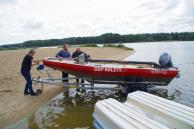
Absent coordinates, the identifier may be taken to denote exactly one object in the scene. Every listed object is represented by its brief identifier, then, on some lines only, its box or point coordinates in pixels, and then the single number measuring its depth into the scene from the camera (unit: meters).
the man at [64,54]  6.53
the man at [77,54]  6.64
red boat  5.36
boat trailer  5.64
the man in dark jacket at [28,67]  5.64
